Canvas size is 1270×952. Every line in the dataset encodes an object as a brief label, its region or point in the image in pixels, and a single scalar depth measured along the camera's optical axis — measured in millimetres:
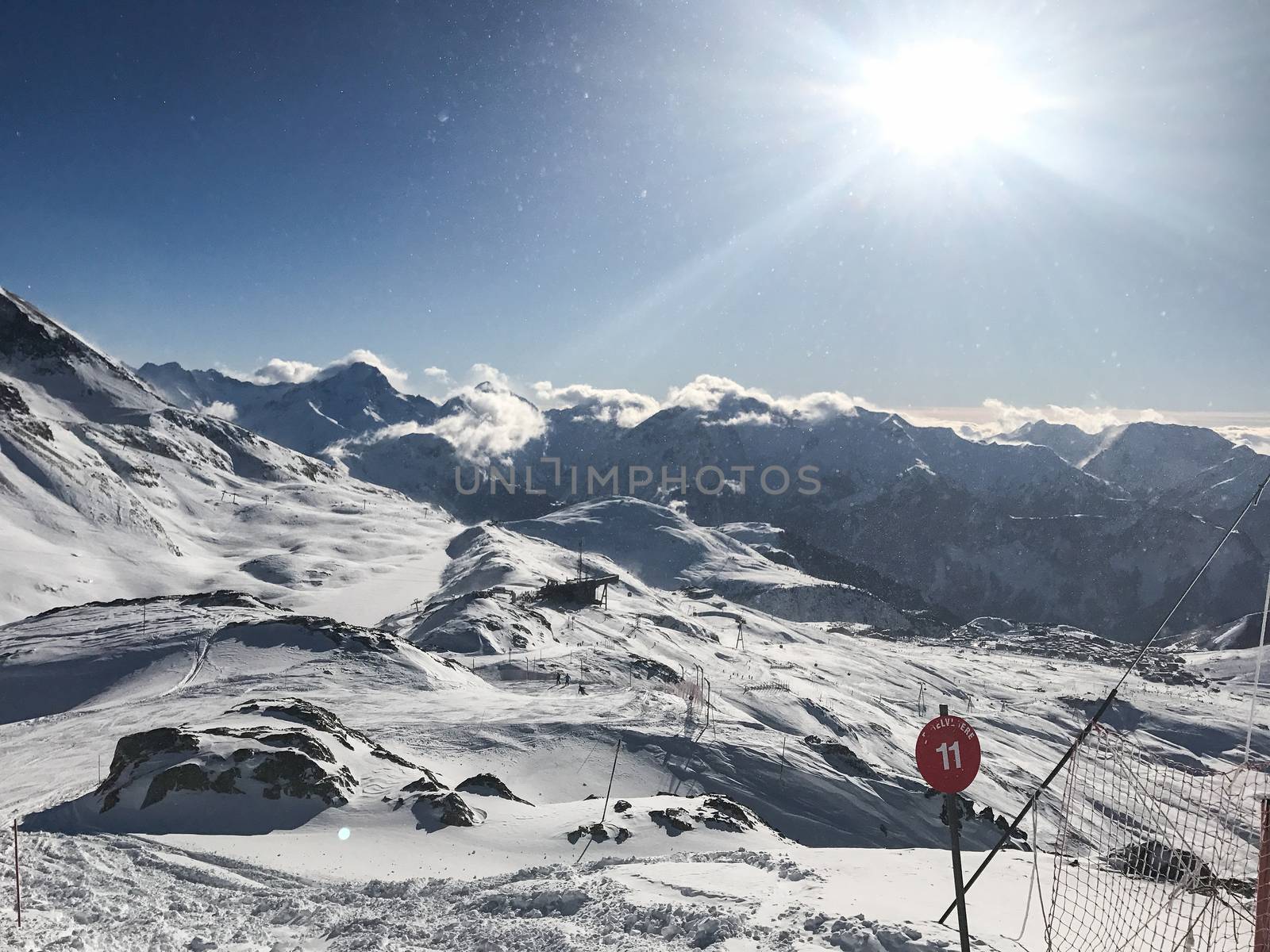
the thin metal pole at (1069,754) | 8823
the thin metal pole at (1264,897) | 7918
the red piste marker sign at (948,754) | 8711
